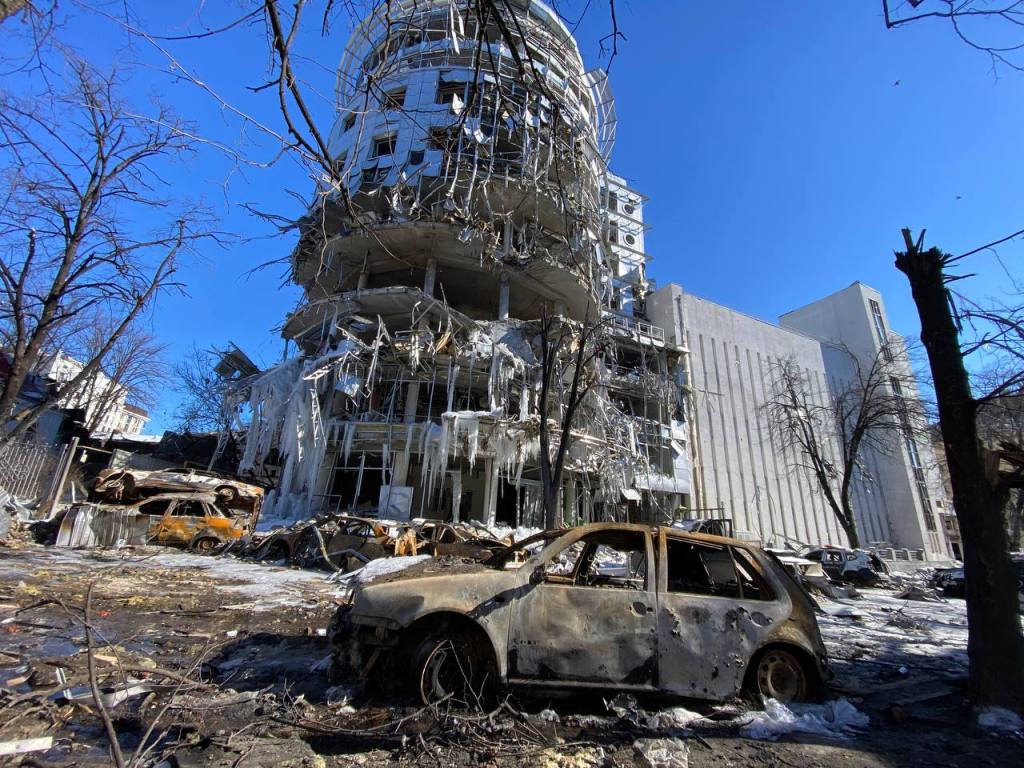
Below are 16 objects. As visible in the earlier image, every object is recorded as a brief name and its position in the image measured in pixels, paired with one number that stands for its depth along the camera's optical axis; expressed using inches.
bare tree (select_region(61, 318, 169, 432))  1097.9
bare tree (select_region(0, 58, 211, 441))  415.8
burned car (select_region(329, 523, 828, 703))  144.9
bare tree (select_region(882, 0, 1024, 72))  97.4
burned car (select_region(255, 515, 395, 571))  428.1
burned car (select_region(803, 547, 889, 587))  609.9
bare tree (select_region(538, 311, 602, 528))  568.4
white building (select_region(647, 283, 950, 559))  1151.0
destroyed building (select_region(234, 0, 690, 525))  768.9
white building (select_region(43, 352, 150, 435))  1079.6
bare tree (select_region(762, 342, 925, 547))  848.9
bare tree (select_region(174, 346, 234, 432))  1333.7
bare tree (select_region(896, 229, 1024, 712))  159.5
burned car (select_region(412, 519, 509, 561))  452.8
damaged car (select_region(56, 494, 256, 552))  457.1
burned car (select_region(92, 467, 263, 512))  511.8
